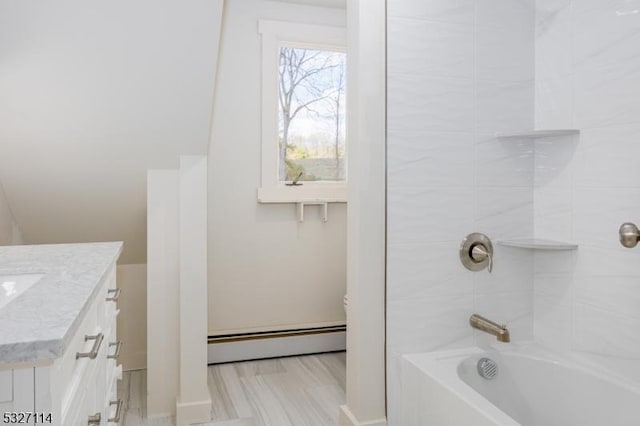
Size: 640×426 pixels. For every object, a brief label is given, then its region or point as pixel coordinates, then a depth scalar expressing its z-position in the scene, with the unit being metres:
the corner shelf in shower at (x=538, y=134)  2.11
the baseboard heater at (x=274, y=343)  3.44
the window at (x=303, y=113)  3.40
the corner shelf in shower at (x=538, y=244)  2.17
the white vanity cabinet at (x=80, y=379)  0.83
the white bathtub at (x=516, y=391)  1.84
